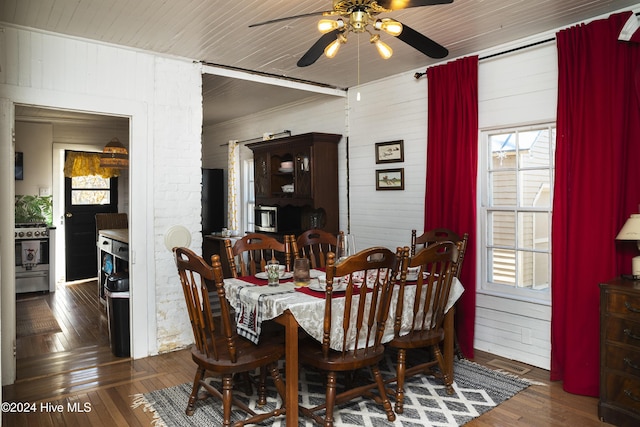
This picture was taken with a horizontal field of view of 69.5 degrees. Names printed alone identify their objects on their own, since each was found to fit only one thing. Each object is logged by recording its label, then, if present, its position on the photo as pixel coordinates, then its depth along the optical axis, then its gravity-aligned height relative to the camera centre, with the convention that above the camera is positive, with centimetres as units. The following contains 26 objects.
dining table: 245 -60
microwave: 560 -21
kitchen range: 628 -76
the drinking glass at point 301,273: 288 -44
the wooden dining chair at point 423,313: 271 -69
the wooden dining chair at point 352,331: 238 -71
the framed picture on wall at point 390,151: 462 +52
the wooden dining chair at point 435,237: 380 -29
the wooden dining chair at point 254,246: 333 -33
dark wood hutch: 517 +26
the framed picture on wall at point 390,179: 464 +24
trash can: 387 -96
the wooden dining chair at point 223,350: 238 -83
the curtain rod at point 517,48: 346 +122
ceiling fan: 223 +91
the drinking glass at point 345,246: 297 -29
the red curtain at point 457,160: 390 +37
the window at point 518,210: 369 -7
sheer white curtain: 722 +26
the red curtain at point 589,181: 303 +15
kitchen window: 747 +19
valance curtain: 727 +56
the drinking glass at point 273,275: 285 -45
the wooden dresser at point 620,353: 261 -87
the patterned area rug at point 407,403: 271 -128
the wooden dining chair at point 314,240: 368 -31
